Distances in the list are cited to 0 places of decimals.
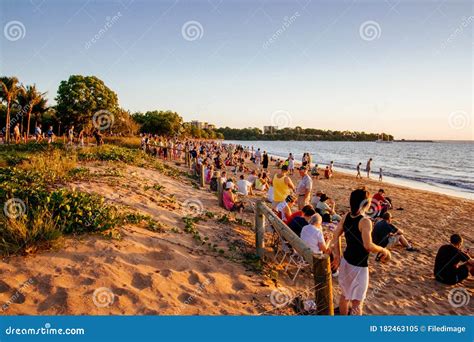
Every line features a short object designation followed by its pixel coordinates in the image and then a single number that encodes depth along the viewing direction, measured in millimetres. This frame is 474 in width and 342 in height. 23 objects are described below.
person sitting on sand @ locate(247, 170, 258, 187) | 17062
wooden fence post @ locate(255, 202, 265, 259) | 6230
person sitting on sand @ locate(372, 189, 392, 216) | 10925
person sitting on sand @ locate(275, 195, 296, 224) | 7623
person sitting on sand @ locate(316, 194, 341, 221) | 9422
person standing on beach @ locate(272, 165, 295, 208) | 8686
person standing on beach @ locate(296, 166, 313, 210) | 8906
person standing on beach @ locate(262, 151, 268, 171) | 23547
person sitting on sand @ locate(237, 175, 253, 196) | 14055
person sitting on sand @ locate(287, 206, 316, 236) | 6105
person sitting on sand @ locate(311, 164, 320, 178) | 25297
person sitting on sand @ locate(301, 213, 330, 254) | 5398
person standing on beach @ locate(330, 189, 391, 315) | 3587
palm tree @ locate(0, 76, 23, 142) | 26830
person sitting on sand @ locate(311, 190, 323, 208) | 10773
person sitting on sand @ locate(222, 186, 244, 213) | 10422
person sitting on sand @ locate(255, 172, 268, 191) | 16719
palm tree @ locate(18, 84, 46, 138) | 33044
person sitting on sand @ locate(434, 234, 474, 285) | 6363
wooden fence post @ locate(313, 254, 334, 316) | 3535
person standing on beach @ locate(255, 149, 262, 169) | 30394
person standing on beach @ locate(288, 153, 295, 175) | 24016
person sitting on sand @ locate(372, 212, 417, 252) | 7391
